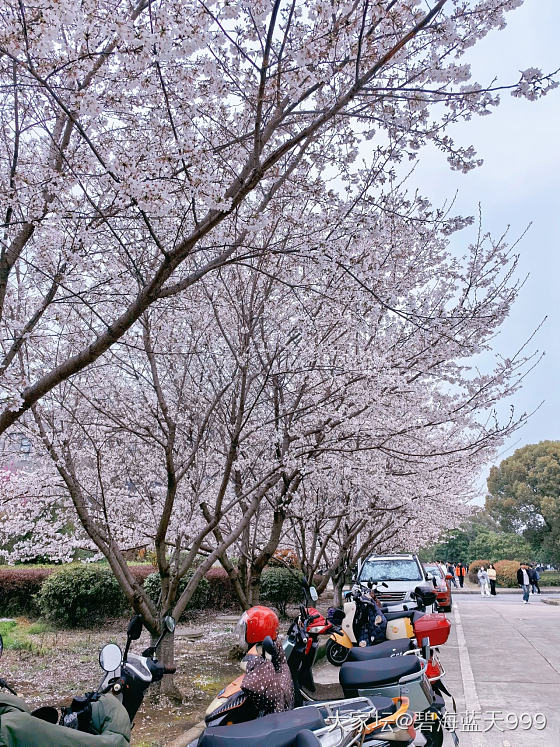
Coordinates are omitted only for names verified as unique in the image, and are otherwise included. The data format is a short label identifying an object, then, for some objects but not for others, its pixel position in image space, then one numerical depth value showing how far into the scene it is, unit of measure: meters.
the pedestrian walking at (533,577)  33.47
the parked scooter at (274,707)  3.20
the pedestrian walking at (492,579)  32.34
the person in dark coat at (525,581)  27.02
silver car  13.84
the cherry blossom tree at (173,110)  4.17
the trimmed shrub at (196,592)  16.41
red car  18.61
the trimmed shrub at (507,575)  42.66
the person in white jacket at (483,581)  34.21
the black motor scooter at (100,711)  2.25
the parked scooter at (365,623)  6.76
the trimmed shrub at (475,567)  45.76
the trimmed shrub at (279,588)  17.56
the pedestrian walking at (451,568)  37.83
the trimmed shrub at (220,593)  19.39
